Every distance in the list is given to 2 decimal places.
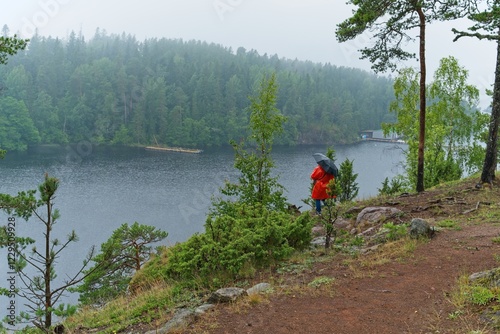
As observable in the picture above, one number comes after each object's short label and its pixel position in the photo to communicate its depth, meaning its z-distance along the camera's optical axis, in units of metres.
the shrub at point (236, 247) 8.46
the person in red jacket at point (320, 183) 13.77
